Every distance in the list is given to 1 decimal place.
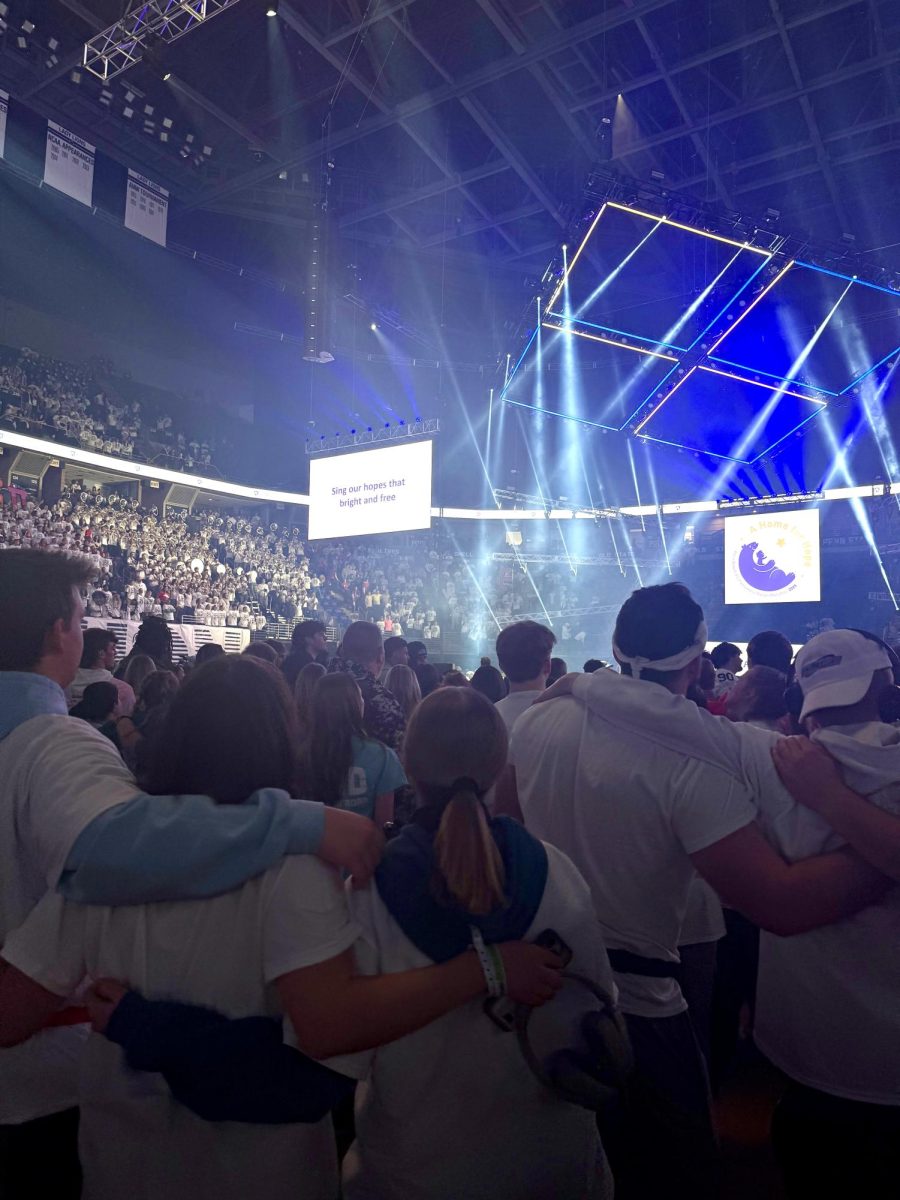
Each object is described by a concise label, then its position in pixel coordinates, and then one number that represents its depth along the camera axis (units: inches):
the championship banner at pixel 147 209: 522.9
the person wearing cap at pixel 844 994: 54.2
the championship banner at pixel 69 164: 470.9
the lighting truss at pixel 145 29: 361.4
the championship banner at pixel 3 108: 429.7
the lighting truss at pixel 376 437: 580.7
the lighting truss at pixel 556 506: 761.6
